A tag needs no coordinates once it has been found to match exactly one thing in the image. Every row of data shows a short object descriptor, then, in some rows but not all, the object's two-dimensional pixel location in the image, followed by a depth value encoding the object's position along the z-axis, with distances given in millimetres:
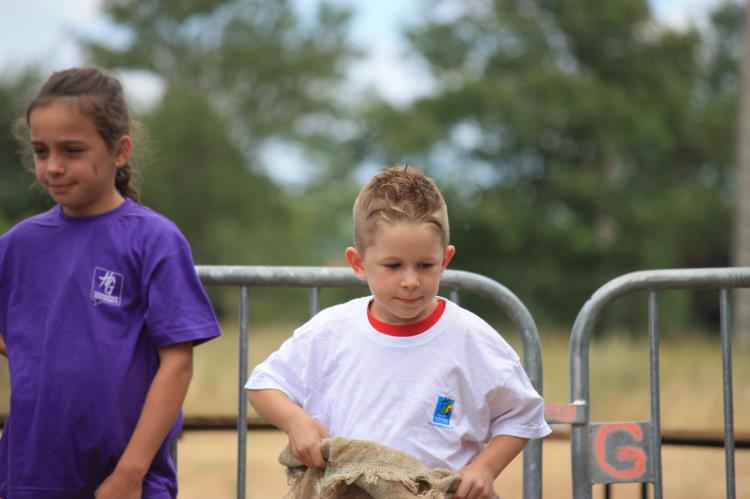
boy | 5414
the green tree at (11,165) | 41906
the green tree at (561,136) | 43969
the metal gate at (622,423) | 7406
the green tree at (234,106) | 53375
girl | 5680
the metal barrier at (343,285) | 7379
